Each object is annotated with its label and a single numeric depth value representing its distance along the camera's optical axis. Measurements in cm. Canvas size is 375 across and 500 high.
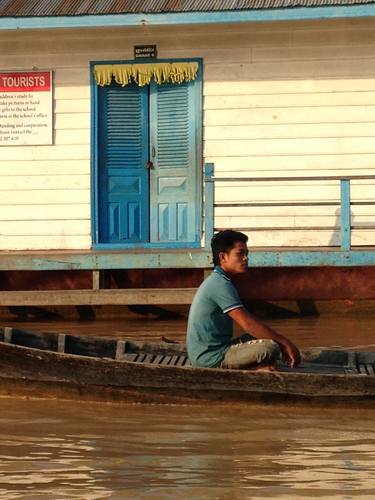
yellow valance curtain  1345
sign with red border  1365
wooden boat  804
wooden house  1271
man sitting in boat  802
